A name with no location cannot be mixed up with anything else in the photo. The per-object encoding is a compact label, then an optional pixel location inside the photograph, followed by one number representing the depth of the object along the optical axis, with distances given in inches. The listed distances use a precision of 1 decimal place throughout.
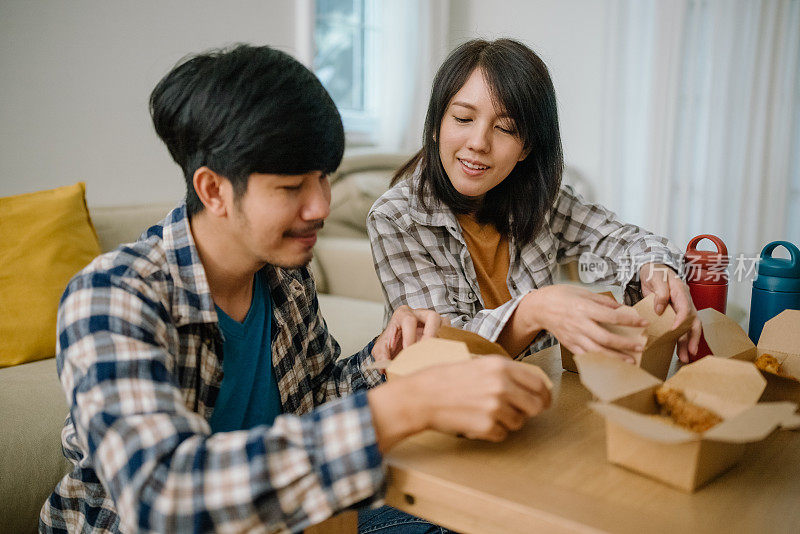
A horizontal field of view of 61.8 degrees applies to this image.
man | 24.6
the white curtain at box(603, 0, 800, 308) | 124.6
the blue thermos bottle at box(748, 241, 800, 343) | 52.3
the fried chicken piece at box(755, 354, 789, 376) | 36.9
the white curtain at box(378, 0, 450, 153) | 148.1
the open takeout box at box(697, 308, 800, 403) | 37.7
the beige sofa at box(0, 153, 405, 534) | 53.7
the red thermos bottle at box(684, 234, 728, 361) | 56.3
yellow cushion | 68.5
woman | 53.8
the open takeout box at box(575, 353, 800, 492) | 23.9
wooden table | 23.4
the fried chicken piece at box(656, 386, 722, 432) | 27.3
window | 140.3
